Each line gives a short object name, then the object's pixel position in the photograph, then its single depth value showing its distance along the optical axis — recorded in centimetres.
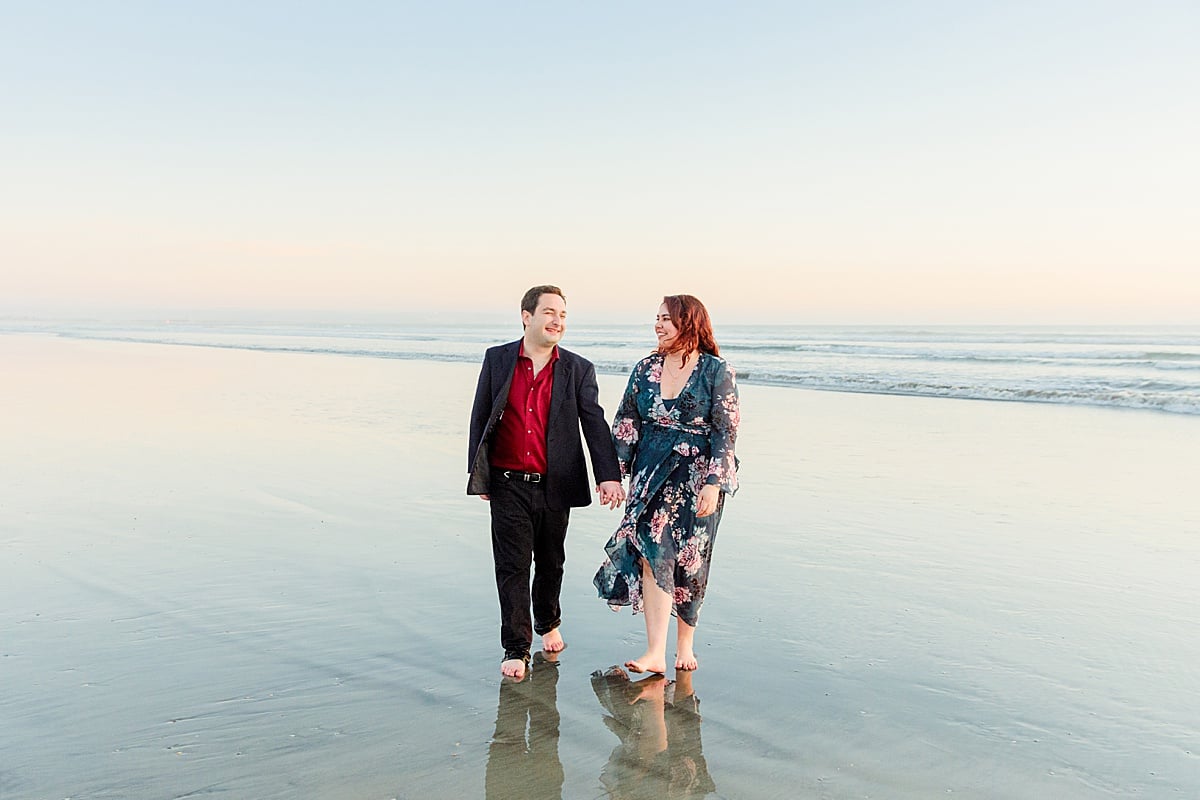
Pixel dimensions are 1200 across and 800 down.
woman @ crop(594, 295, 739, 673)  416
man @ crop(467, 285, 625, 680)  418
